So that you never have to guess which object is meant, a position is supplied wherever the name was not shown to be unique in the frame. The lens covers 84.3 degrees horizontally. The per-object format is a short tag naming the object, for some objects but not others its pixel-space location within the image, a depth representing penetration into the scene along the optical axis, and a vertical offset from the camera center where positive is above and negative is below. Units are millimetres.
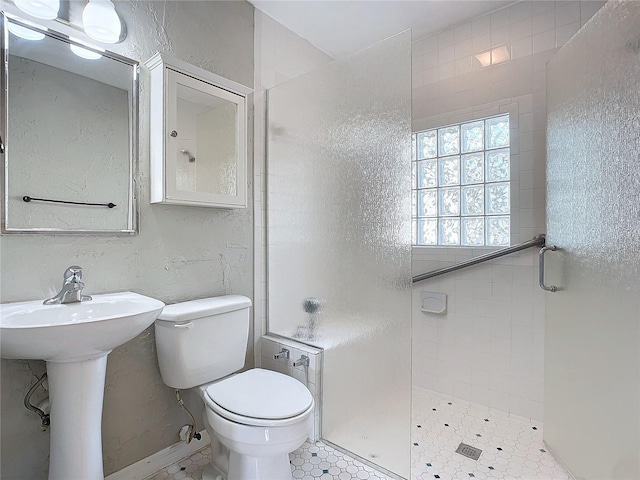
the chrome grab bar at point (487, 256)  1928 -121
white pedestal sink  1042 -401
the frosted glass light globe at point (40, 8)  1244 +816
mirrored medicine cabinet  1509 +466
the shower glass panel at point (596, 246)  1174 -37
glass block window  2117 +333
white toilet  1256 -629
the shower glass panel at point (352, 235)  1457 +3
